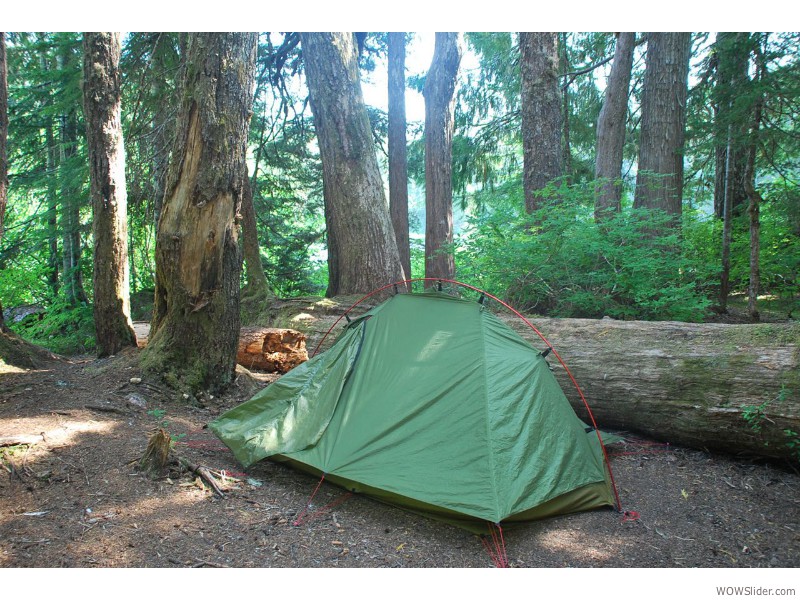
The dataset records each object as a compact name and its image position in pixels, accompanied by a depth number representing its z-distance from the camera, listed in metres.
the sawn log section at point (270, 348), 6.47
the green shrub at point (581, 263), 6.43
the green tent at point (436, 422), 3.25
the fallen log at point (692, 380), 3.97
